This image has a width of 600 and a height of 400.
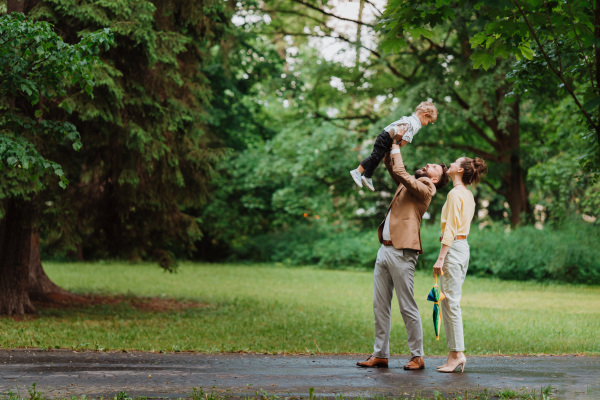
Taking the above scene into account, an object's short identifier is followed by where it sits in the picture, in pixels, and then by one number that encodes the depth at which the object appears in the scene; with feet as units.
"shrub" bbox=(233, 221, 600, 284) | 65.36
